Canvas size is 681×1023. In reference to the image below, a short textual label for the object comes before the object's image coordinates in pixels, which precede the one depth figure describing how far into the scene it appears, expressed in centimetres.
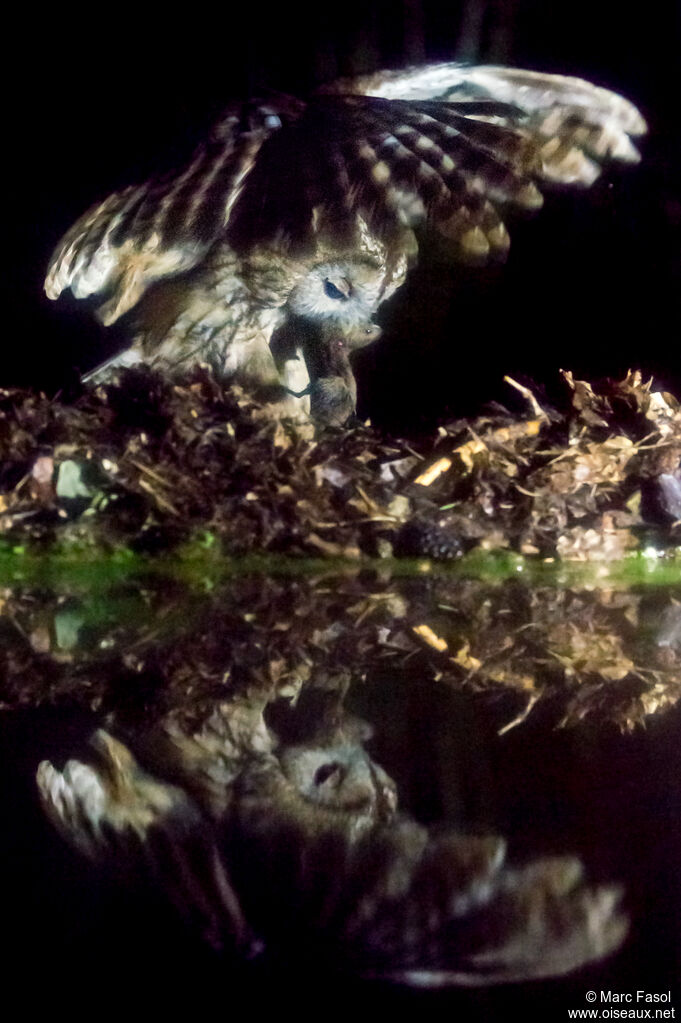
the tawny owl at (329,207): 571
